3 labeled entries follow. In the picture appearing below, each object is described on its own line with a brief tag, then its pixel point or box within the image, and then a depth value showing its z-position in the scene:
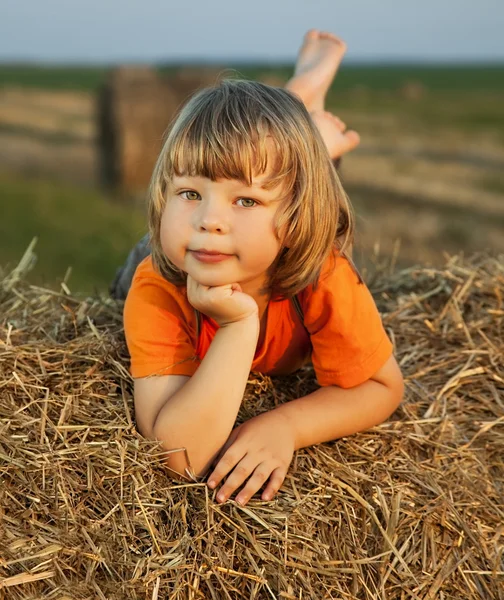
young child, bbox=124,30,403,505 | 2.17
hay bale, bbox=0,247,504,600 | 1.98
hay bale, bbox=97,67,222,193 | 12.65
